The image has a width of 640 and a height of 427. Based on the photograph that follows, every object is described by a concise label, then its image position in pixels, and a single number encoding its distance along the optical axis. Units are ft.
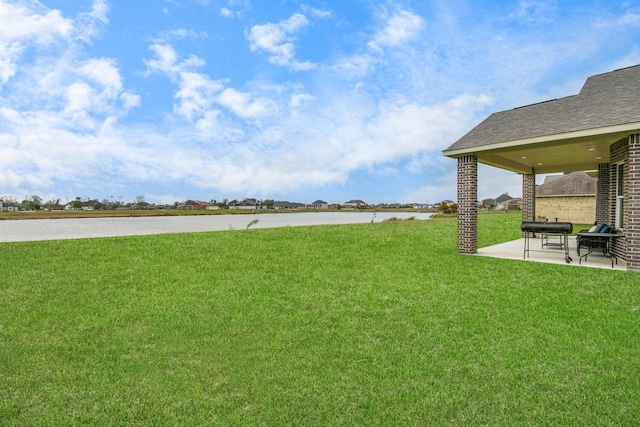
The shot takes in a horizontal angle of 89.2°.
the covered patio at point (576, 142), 23.56
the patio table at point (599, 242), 28.43
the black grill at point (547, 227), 26.43
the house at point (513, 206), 219.69
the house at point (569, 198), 81.10
